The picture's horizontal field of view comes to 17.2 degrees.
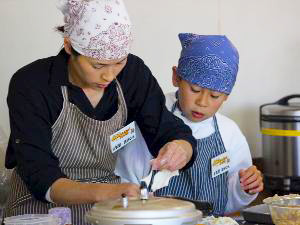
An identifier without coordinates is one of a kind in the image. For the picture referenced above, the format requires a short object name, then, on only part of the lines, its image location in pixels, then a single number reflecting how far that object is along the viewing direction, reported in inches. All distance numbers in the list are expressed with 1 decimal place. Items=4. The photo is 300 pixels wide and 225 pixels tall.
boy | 116.4
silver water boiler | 159.5
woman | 99.8
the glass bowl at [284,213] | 94.5
